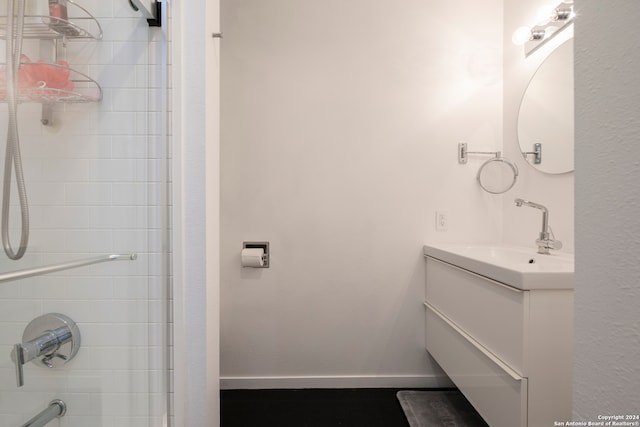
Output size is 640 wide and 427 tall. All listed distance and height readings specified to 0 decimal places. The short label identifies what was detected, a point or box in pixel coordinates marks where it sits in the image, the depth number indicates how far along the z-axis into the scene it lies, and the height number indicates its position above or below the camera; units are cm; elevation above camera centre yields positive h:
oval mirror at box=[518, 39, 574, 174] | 123 +46
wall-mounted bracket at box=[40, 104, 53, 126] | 76 +27
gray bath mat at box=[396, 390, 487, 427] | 134 -104
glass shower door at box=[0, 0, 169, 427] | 73 -3
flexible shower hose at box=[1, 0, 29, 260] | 69 +25
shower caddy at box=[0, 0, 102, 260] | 69 +38
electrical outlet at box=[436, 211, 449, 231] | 164 -7
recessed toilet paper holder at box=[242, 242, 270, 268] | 160 -22
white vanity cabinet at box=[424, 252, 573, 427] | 87 -50
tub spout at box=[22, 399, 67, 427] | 75 -59
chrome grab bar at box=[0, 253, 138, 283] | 69 -17
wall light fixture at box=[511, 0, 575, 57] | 120 +87
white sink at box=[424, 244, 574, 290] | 87 -22
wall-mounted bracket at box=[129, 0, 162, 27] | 86 +64
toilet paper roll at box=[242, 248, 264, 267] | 151 -27
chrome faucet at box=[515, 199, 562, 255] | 127 -14
